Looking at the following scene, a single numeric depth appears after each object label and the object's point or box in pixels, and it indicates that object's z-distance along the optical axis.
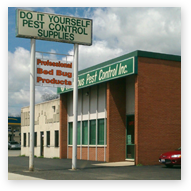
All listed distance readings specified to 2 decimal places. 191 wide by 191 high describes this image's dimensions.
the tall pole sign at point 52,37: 19.12
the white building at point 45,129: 35.38
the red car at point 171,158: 19.77
